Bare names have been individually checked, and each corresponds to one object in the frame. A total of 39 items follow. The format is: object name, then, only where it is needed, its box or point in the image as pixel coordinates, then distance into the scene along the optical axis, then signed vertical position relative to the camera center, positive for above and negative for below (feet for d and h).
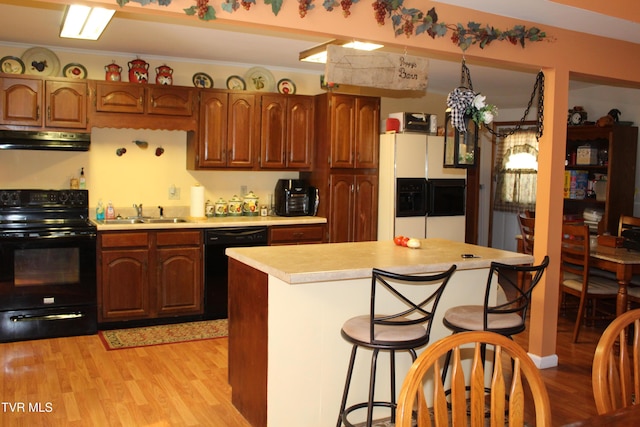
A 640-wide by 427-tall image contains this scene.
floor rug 15.58 -4.37
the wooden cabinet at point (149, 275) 16.60 -2.86
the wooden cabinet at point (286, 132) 19.02 +1.46
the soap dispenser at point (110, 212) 17.92 -1.17
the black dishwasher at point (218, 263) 17.67 -2.58
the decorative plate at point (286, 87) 20.12 +3.05
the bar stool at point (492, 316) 9.93 -2.36
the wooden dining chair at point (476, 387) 4.75 -1.71
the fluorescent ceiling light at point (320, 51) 14.54 +3.19
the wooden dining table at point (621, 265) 15.05 -2.09
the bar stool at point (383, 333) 8.94 -2.37
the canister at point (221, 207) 19.54 -1.03
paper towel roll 18.62 -0.83
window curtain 26.13 +0.21
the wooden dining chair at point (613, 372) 5.55 -1.80
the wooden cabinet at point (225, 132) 18.19 +1.36
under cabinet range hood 15.93 +0.86
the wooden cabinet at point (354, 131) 19.26 +1.55
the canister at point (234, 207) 19.74 -1.02
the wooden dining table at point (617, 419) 5.03 -2.01
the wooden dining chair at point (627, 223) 17.61 -1.14
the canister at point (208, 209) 19.48 -1.09
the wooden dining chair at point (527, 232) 17.36 -1.50
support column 14.02 -0.68
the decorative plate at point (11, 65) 16.42 +2.93
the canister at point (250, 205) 19.95 -0.96
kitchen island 9.87 -2.52
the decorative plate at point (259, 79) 19.54 +3.17
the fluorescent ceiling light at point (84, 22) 12.23 +3.28
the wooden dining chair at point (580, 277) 15.72 -2.68
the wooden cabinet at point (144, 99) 16.89 +2.18
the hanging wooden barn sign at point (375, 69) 10.80 +2.05
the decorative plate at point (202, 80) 18.89 +2.99
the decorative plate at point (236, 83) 19.36 +3.01
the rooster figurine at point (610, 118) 20.98 +2.31
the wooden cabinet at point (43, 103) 15.84 +1.87
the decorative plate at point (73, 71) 17.19 +2.91
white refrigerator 19.63 +0.29
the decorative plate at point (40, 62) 16.80 +3.11
